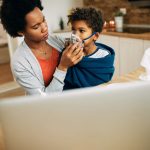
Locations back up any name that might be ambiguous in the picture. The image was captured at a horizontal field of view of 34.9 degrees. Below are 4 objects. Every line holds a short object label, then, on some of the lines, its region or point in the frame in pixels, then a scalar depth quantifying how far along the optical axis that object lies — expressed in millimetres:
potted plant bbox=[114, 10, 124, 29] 3429
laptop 482
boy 1237
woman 1094
